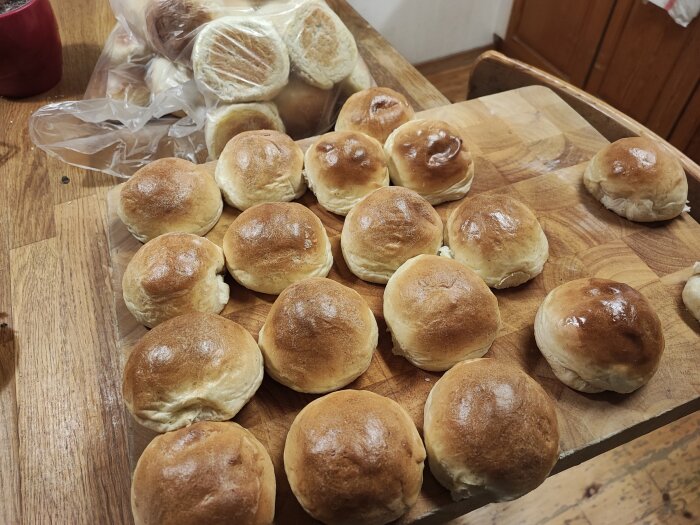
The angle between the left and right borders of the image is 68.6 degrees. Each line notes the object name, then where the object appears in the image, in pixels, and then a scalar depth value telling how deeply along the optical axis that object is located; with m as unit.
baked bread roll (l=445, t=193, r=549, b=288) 0.40
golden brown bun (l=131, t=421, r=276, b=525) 0.28
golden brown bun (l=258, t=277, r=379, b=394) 0.34
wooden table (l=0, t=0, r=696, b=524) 0.35
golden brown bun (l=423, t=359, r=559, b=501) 0.30
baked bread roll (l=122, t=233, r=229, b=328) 0.36
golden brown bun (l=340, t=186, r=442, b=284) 0.40
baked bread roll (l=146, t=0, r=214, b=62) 0.51
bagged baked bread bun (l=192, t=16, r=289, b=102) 0.49
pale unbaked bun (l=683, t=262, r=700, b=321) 0.40
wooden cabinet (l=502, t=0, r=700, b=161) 0.80
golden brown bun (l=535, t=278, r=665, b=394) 0.35
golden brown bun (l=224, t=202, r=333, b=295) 0.39
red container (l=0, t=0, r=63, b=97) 0.52
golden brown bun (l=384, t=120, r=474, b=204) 0.45
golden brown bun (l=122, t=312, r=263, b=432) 0.32
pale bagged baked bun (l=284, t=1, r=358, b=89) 0.50
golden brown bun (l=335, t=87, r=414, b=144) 0.50
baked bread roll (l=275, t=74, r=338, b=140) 0.53
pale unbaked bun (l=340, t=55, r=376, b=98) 0.55
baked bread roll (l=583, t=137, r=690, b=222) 0.45
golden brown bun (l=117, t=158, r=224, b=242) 0.41
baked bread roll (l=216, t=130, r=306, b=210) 0.44
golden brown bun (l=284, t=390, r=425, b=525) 0.29
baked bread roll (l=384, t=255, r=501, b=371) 0.35
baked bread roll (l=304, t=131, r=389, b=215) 0.44
